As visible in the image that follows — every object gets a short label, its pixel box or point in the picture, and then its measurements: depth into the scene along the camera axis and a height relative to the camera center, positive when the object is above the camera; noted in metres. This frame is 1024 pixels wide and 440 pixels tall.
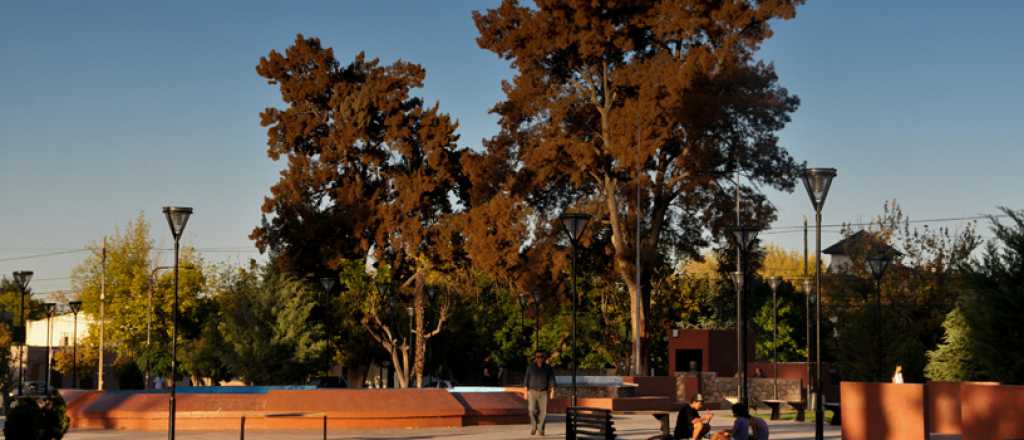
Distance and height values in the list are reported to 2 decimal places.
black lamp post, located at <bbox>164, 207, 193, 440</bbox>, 23.66 +2.05
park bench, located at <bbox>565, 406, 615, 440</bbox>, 19.14 -1.25
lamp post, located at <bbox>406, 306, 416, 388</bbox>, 61.72 -0.73
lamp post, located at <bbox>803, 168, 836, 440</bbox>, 20.69 +2.37
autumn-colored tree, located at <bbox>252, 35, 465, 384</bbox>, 60.59 +7.59
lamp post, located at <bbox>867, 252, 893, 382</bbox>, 36.09 +1.98
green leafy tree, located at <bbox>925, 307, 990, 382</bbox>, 26.47 -0.40
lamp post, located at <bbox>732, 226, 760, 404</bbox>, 23.70 +0.33
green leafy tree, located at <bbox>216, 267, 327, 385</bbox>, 52.78 +0.00
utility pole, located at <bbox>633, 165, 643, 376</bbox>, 50.89 -0.08
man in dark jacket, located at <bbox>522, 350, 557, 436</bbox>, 25.47 -0.98
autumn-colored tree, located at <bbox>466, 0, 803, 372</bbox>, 49.59 +8.45
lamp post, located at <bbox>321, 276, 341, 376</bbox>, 46.74 +1.76
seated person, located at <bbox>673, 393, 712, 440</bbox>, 19.83 -1.23
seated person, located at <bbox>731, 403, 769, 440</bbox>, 17.55 -1.16
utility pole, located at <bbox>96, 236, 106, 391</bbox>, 68.83 +2.47
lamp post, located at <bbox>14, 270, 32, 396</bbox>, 44.78 +1.84
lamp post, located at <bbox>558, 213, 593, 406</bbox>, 26.27 +2.24
